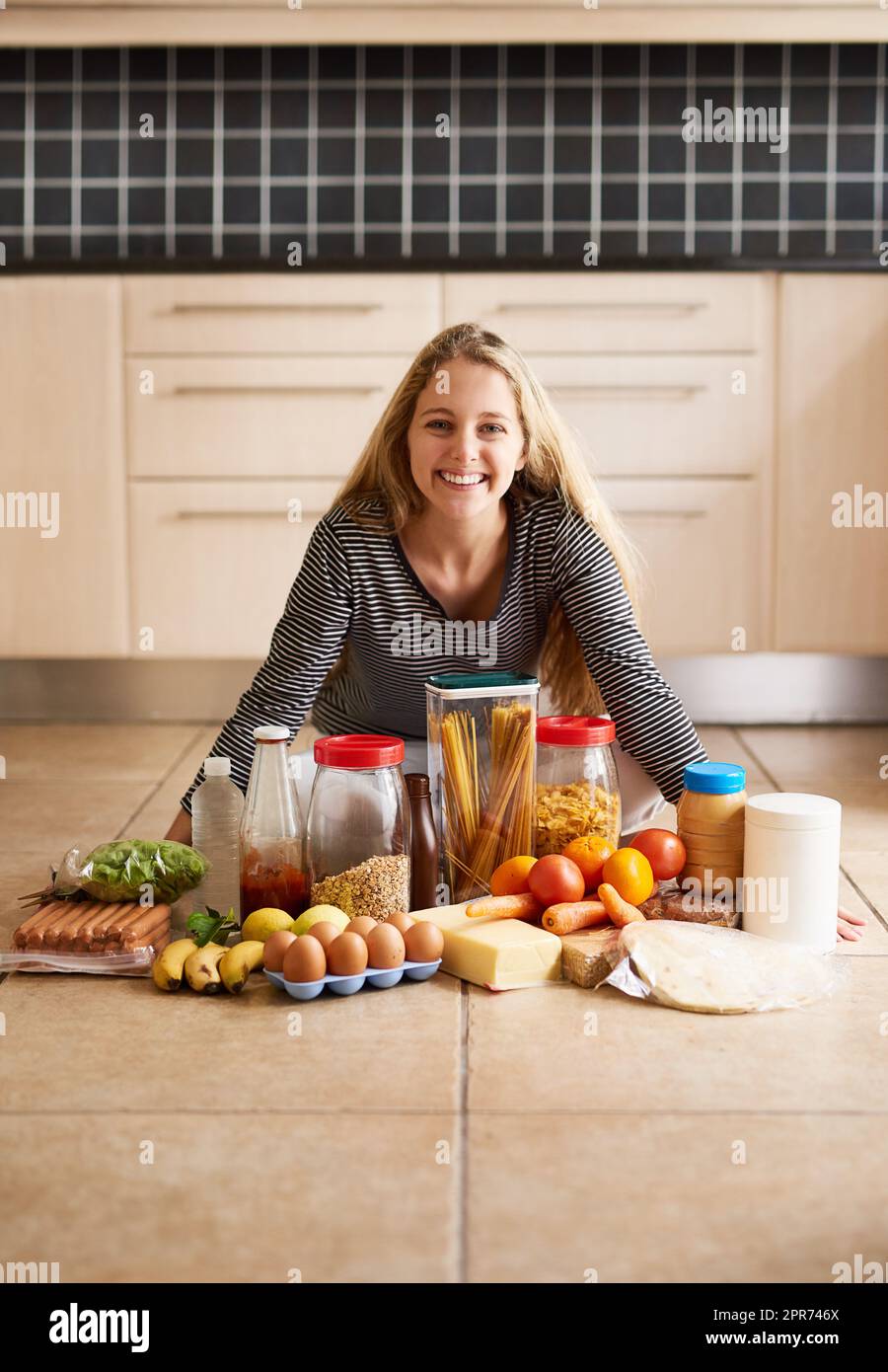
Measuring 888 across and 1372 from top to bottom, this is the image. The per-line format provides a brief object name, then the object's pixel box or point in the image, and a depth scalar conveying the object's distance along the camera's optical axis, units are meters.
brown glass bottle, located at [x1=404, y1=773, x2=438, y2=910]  1.80
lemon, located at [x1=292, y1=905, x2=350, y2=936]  1.68
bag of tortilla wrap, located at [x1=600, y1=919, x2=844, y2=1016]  1.61
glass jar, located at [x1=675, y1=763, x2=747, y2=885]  1.80
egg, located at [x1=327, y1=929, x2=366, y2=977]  1.62
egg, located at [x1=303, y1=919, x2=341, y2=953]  1.64
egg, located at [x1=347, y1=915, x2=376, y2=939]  1.66
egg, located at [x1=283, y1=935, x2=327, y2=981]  1.60
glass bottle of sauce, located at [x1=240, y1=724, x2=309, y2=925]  1.78
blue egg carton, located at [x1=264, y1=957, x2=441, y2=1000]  1.61
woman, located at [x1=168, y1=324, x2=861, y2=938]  1.97
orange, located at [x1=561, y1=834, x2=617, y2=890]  1.83
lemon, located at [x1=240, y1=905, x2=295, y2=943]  1.71
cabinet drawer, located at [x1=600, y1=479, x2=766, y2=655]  3.19
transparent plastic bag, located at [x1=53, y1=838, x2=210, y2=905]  1.78
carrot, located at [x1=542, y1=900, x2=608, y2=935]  1.73
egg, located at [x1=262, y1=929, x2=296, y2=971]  1.63
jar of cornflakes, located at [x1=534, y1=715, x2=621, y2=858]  1.87
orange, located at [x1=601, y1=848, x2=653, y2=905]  1.77
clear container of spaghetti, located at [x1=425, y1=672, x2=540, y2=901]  1.85
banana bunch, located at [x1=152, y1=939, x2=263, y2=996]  1.65
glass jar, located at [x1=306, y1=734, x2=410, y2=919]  1.75
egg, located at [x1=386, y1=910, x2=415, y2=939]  1.69
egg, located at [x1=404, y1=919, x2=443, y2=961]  1.67
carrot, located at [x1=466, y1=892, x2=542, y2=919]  1.76
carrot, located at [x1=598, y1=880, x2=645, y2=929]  1.74
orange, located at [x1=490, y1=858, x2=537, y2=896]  1.81
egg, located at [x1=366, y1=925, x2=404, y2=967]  1.64
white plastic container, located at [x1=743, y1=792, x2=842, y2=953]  1.70
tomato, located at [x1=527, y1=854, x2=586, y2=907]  1.75
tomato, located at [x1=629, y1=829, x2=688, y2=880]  1.81
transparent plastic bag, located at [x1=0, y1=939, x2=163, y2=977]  1.71
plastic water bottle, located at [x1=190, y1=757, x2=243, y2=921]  1.89
